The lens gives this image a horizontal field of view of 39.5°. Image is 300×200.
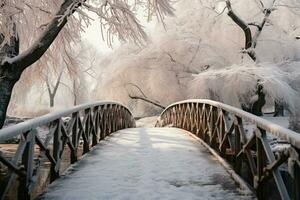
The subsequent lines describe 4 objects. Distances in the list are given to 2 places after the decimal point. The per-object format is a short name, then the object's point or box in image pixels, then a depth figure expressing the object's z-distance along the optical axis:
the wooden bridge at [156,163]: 4.37
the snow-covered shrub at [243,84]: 19.81
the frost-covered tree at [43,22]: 9.46
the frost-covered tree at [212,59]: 21.73
